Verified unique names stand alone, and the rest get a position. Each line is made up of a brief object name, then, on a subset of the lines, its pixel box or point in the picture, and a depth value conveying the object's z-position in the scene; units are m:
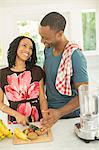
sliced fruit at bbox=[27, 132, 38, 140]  1.30
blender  1.25
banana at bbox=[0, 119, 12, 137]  1.32
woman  1.72
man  1.55
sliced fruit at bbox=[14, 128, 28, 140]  1.30
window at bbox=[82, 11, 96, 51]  3.46
